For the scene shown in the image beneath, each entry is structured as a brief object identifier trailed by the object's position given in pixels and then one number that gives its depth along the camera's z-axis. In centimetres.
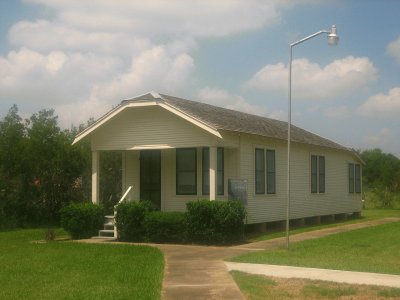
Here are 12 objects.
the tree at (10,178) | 2461
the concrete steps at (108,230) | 2002
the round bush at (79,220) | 2011
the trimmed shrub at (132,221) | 1902
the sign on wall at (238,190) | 1967
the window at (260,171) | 2183
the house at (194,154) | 1967
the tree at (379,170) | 4750
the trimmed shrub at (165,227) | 1842
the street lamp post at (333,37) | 1559
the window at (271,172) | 2259
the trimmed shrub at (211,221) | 1786
